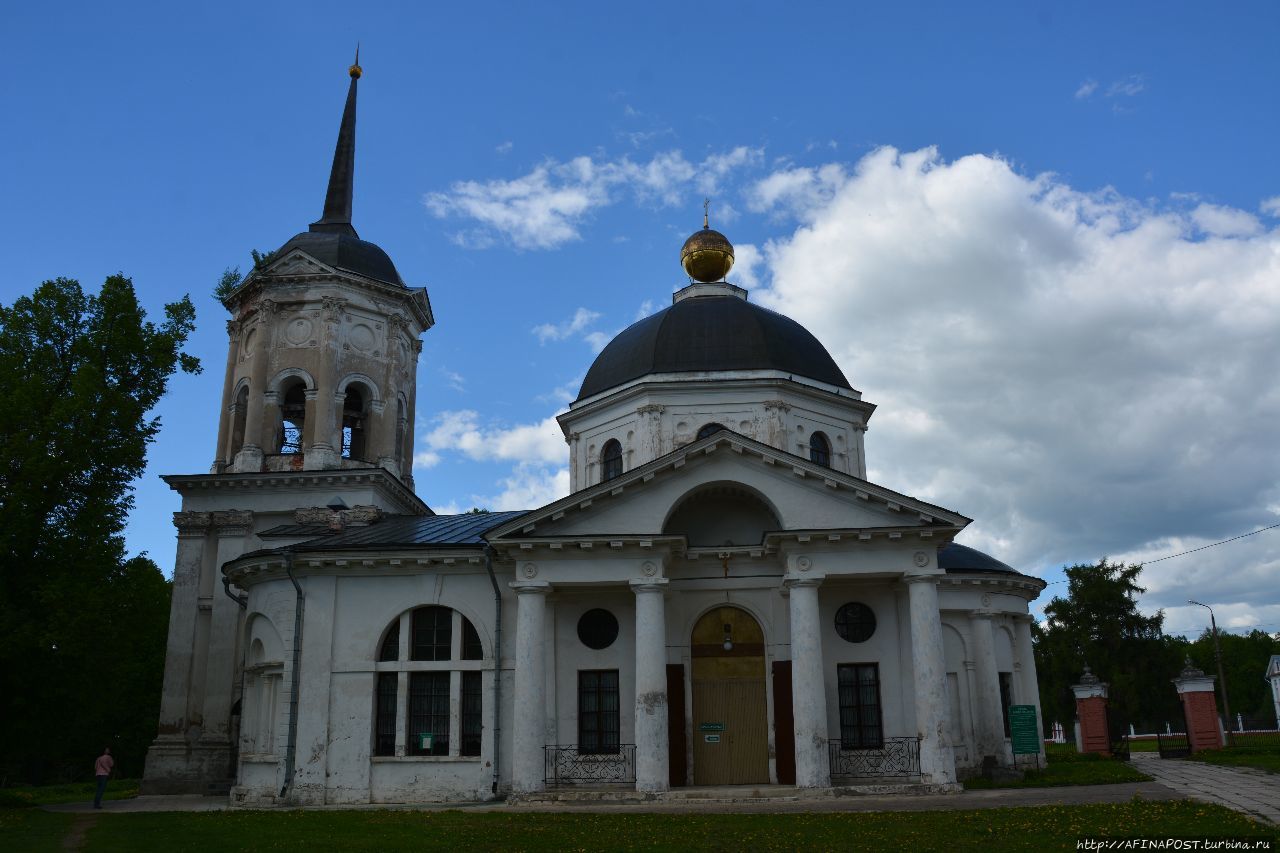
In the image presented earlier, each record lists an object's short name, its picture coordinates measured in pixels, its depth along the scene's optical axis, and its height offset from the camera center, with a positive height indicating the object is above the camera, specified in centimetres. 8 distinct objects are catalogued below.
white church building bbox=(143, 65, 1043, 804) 1983 +86
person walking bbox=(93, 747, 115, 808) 2214 -168
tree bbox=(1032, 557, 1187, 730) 4741 +154
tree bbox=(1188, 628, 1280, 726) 9075 +82
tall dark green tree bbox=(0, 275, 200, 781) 2083 +436
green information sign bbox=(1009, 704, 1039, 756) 2325 -110
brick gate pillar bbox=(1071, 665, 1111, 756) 3281 -117
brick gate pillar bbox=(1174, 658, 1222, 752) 3306 -105
